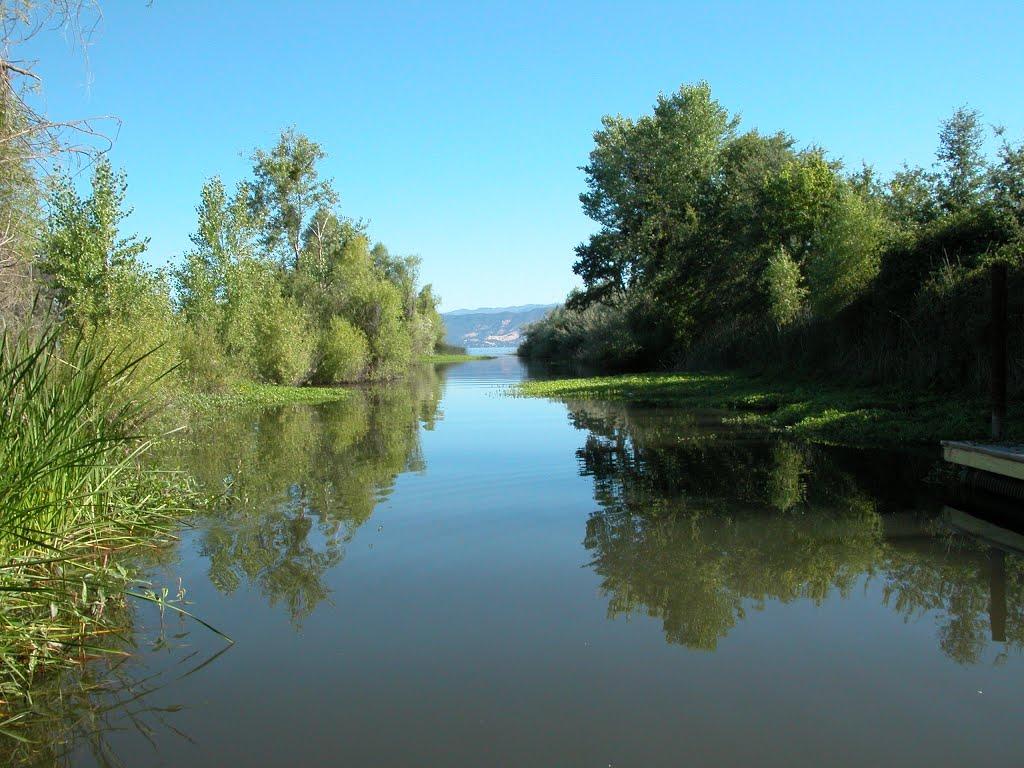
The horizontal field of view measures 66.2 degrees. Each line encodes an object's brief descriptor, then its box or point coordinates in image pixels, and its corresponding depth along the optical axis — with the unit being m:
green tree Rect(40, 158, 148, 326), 20.53
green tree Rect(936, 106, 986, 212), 30.94
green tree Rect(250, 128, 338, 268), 46.94
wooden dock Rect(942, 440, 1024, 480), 8.59
